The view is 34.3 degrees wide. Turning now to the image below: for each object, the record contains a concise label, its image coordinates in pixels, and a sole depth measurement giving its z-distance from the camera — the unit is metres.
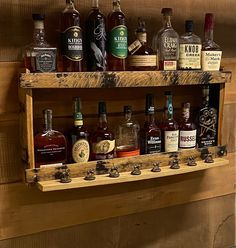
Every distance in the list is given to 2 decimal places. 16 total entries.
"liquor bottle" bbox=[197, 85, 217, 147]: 1.38
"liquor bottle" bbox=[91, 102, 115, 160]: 1.20
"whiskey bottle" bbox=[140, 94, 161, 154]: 1.27
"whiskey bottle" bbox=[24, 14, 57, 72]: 1.09
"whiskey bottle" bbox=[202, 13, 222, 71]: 1.30
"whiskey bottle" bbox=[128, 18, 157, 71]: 1.21
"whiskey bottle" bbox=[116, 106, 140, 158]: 1.27
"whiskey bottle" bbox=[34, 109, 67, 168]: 1.14
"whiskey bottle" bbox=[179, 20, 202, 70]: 1.27
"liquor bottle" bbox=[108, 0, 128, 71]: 1.16
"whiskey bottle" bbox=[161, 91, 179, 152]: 1.29
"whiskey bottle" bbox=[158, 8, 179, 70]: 1.25
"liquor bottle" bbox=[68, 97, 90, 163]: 1.17
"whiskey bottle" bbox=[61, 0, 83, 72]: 1.11
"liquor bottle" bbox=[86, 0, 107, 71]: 1.15
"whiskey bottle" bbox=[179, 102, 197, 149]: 1.33
